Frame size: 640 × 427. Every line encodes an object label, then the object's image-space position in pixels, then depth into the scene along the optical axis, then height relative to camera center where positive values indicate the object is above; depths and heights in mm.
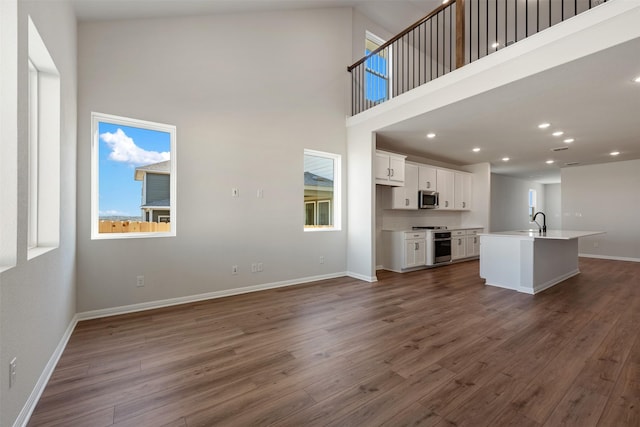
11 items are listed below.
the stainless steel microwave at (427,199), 6391 +315
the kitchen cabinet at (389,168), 5316 +850
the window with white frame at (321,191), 5000 +397
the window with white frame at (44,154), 2273 +468
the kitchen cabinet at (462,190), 7395 +604
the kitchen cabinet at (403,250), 5711 -748
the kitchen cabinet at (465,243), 6699 -726
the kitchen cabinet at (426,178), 6421 +799
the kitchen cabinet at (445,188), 6918 +625
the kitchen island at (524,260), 4211 -727
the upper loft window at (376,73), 6199 +3108
